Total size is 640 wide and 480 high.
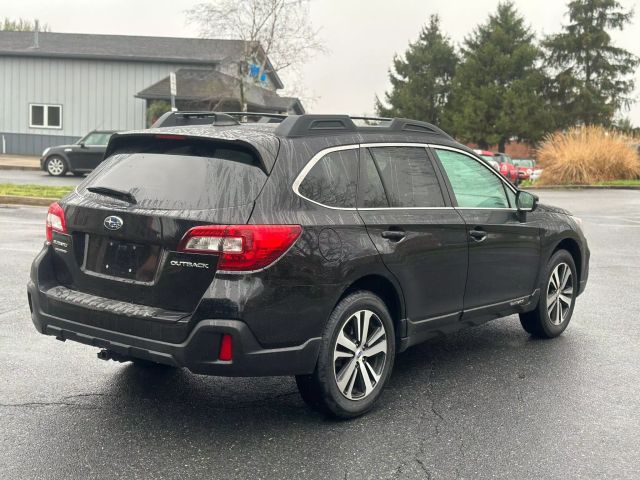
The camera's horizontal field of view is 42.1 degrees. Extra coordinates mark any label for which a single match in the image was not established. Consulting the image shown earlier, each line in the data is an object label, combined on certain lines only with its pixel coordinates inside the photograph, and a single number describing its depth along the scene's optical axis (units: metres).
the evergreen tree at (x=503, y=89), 59.41
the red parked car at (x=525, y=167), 37.17
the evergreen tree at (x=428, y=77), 66.81
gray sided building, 39.81
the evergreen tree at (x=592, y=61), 60.69
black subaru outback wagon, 4.17
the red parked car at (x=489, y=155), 32.52
